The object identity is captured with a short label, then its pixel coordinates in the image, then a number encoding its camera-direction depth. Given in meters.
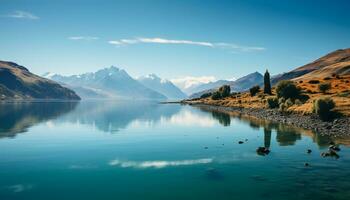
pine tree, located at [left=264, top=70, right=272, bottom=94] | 193.50
